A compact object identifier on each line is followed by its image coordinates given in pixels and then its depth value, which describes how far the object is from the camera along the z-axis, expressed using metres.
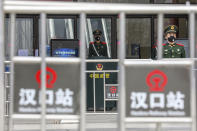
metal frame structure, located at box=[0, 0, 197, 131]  6.89
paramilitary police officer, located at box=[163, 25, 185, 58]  13.29
